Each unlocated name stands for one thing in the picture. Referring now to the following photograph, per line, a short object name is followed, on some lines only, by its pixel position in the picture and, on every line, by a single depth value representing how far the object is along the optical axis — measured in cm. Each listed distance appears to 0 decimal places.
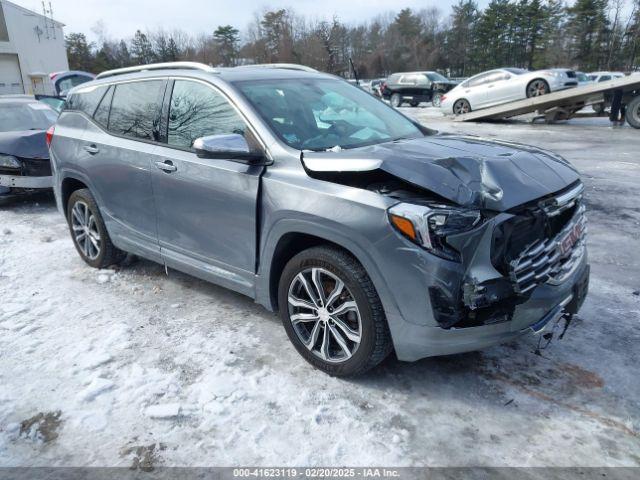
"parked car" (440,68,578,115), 1731
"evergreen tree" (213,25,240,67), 6794
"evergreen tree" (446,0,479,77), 6719
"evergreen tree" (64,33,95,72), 5878
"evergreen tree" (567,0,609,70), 5309
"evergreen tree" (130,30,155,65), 6044
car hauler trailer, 1428
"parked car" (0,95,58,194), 750
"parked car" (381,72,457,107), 2594
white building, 3538
